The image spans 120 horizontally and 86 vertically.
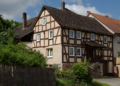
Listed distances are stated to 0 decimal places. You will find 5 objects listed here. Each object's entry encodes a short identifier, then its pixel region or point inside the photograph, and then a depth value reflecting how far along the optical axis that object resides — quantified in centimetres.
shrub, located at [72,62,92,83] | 1694
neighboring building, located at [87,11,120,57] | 3079
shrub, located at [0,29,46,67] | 1265
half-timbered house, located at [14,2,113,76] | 2394
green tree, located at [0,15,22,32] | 3772
